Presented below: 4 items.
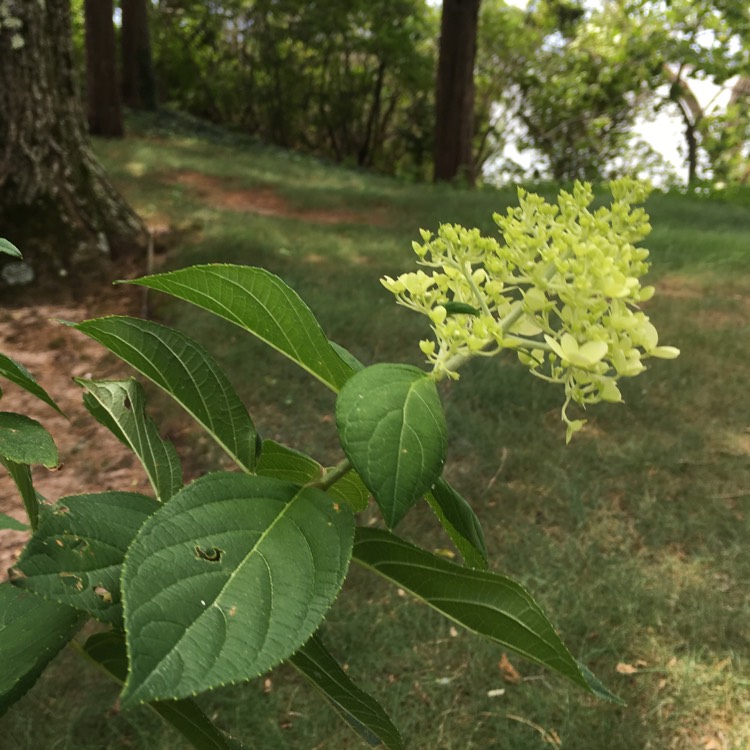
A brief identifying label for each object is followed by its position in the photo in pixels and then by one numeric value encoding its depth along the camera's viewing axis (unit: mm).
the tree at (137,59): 9836
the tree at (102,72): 7279
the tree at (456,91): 7355
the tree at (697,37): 8328
